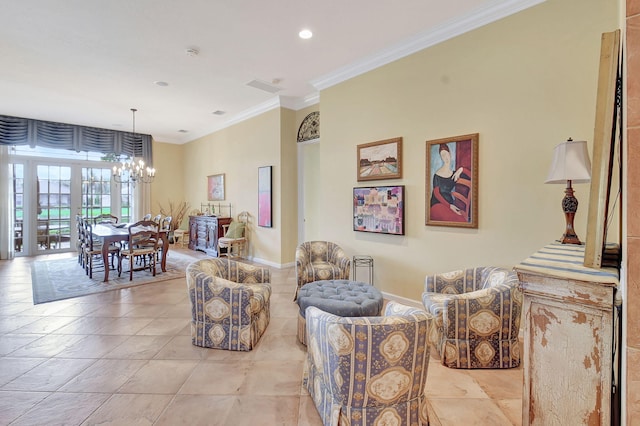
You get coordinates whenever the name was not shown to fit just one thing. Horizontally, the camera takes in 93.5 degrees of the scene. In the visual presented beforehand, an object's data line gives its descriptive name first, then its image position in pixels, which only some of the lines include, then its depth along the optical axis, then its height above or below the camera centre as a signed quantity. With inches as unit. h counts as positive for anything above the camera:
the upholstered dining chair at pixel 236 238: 257.9 -27.2
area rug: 173.8 -48.4
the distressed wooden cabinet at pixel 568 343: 45.1 -21.6
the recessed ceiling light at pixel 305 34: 137.2 +79.9
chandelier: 330.4 +34.2
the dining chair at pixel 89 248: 206.1 -29.0
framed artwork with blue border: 151.2 -0.9
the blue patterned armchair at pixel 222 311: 105.0 -37.1
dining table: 193.6 -19.6
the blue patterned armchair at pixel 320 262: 146.4 -28.6
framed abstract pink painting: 242.4 +8.3
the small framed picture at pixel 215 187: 302.7 +20.3
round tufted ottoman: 96.7 -31.8
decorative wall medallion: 222.1 +60.2
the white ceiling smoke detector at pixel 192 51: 151.7 +79.5
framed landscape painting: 152.3 +25.2
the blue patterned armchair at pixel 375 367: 60.2 -33.0
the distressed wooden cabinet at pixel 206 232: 281.1 -24.4
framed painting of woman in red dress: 125.2 +11.2
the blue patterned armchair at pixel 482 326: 92.9 -37.1
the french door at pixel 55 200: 289.3 +7.3
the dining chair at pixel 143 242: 199.0 -24.5
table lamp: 83.7 +10.9
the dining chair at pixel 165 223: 241.6 -13.3
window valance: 273.3 +69.7
